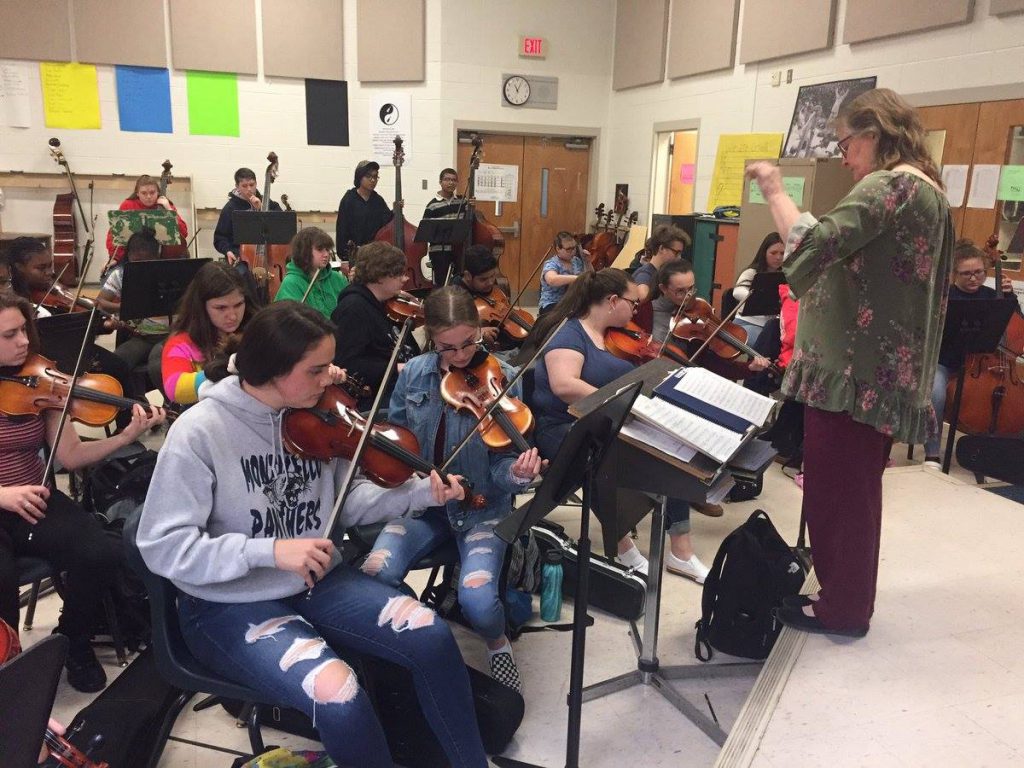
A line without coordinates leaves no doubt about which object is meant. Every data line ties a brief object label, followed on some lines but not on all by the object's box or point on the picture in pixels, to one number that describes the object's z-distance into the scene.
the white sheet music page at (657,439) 1.72
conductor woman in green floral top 1.66
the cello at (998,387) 3.71
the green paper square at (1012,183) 4.11
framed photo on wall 5.03
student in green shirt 3.60
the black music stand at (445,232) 4.62
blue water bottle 2.47
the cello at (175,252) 4.58
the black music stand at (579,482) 1.37
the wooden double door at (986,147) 4.12
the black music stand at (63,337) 2.62
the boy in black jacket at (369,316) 3.04
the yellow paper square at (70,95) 6.46
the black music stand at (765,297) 3.61
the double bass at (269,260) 5.19
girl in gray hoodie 1.46
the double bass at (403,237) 5.26
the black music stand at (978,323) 3.39
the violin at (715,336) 3.45
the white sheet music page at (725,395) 1.85
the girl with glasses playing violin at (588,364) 2.59
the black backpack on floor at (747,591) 2.21
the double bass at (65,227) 6.36
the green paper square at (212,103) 6.76
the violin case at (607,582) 2.48
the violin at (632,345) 2.85
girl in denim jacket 1.98
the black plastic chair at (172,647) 1.50
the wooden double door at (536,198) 7.77
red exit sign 7.39
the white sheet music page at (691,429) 1.70
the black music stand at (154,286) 3.10
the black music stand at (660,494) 1.79
